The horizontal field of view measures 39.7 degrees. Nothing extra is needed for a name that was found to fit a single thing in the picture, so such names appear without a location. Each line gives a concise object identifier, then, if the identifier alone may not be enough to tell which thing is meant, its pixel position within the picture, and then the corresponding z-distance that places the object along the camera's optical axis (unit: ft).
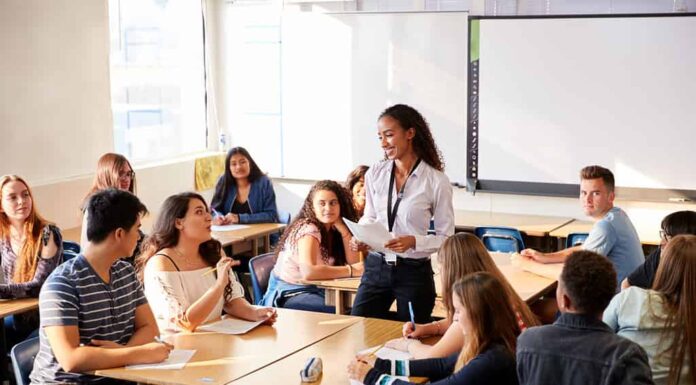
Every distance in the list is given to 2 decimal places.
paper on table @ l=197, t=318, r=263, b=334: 14.73
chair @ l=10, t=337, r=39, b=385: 13.07
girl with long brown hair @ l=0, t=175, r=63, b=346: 18.19
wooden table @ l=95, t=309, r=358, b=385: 12.53
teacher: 15.72
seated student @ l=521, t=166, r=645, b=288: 17.79
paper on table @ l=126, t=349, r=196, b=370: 12.76
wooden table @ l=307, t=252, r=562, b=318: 17.97
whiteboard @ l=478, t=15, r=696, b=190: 25.18
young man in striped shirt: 12.23
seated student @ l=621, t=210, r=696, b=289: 14.73
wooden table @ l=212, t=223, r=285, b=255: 24.06
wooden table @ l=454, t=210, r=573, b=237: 25.20
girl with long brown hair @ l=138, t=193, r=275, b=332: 14.73
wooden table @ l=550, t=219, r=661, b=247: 24.15
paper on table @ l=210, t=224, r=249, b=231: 25.21
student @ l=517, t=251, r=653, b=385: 9.68
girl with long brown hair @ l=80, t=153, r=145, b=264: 22.40
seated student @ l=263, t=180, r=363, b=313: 19.12
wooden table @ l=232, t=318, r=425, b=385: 12.50
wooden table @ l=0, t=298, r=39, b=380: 17.12
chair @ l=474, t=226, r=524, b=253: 23.06
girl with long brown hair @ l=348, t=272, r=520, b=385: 11.14
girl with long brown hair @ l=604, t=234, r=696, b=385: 11.79
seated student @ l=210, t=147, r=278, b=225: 26.08
